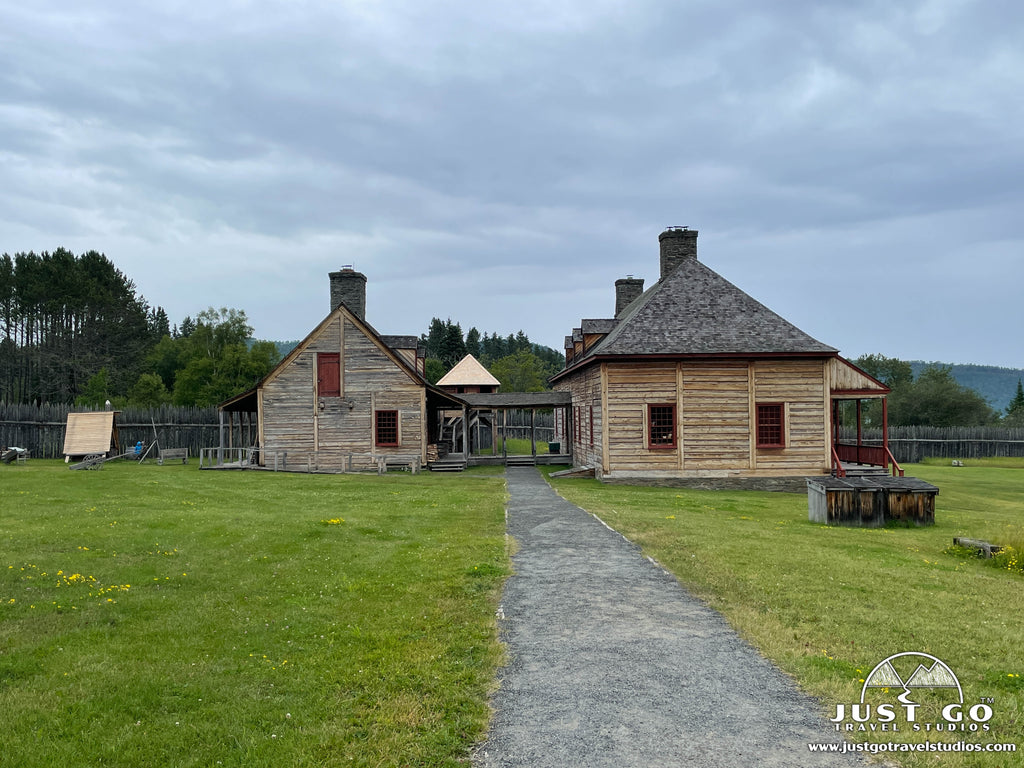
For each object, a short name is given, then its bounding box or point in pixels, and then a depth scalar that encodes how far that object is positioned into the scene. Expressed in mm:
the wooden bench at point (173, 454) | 32938
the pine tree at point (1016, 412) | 77481
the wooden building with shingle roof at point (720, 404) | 25312
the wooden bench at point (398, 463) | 29375
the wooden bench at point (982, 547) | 12375
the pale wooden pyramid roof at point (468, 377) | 55062
